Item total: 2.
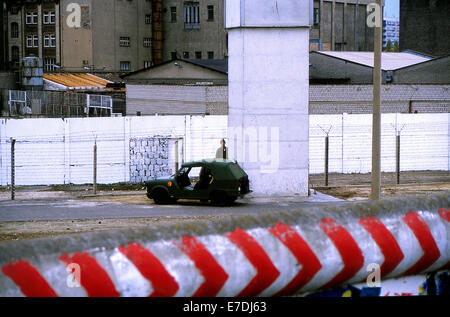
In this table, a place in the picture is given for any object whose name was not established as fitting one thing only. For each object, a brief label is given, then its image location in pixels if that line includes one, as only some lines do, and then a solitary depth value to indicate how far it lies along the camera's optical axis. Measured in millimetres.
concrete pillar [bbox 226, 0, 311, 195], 23938
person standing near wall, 26891
